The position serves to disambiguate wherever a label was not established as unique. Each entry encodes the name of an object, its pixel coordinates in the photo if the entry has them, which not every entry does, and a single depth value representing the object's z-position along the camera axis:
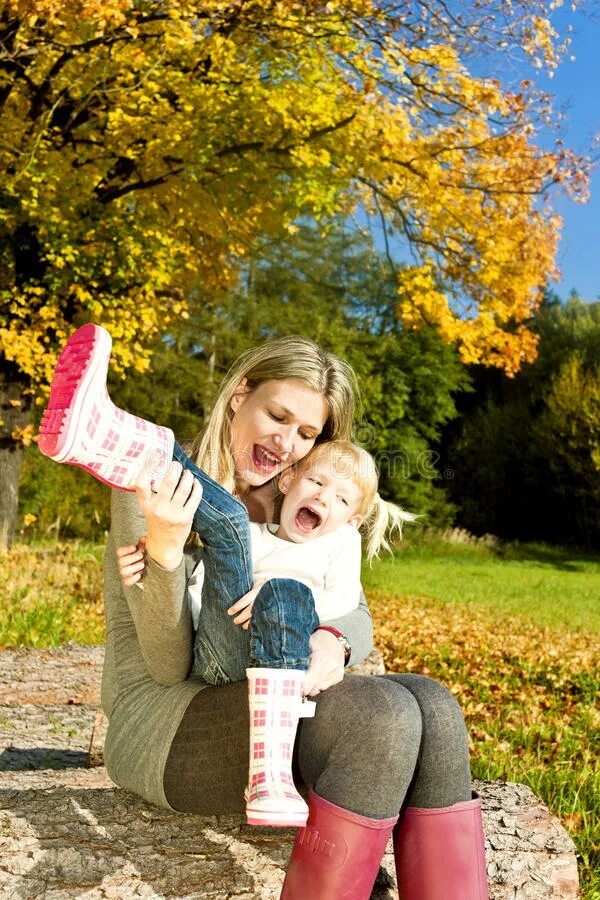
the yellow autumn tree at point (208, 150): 8.17
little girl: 1.64
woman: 1.63
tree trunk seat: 1.81
